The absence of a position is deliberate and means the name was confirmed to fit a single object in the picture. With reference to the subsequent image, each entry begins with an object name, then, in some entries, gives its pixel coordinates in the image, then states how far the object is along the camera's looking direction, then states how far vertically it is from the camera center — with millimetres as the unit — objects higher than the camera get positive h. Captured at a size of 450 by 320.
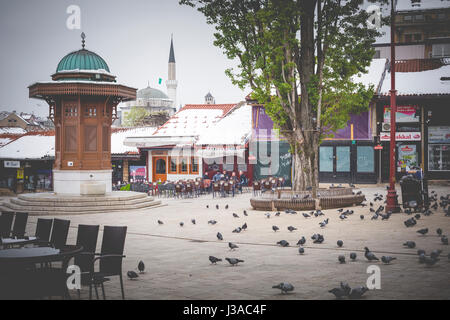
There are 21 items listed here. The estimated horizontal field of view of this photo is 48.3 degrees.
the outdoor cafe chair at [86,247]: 6000 -1047
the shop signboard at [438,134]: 28422 +1582
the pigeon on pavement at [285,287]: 5945 -1470
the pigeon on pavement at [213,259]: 8047 -1531
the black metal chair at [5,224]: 8211 -981
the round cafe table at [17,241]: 6773 -1061
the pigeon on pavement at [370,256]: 7762 -1443
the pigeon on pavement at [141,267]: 7570 -1552
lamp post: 14086 +474
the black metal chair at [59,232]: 7012 -958
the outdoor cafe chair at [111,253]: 5926 -1077
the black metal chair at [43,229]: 7523 -982
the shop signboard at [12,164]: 34500 +60
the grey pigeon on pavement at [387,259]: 7586 -1455
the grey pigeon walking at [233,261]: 7801 -1513
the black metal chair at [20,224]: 8294 -992
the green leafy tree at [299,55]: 17578 +3886
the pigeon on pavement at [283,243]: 9578 -1527
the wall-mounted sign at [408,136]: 28406 +1509
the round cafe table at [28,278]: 5266 -1236
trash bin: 14727 -807
